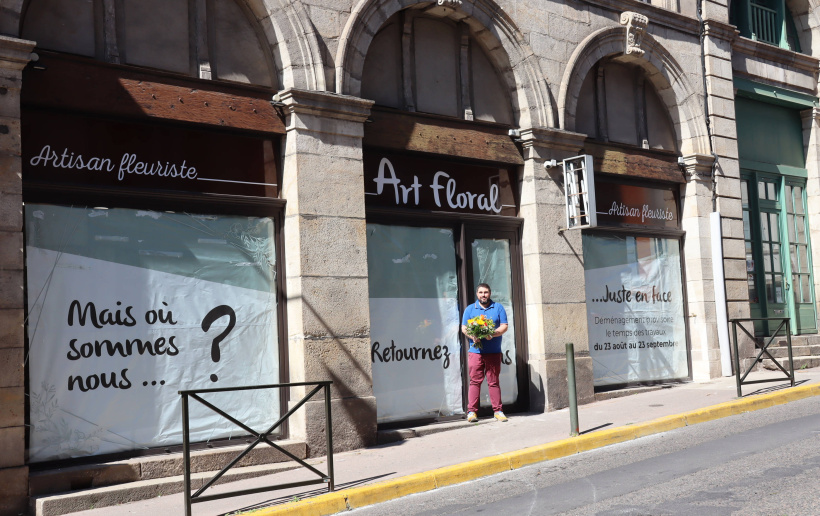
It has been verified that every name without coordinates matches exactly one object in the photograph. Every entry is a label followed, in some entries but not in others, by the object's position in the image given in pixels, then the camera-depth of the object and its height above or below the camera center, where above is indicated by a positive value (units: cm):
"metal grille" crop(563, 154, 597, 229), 1179 +186
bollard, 915 -83
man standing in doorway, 1062 -38
